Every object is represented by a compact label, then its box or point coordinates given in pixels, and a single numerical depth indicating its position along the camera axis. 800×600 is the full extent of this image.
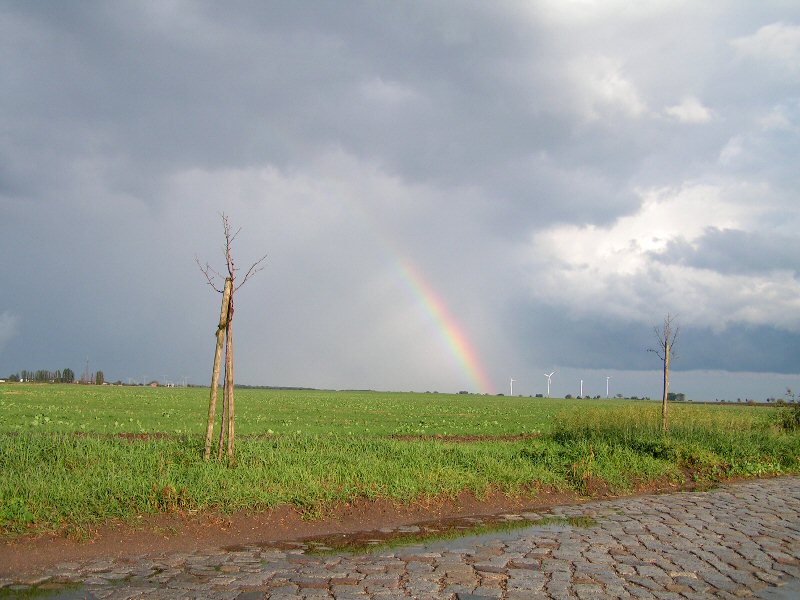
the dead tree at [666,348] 23.09
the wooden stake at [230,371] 11.82
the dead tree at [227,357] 11.92
